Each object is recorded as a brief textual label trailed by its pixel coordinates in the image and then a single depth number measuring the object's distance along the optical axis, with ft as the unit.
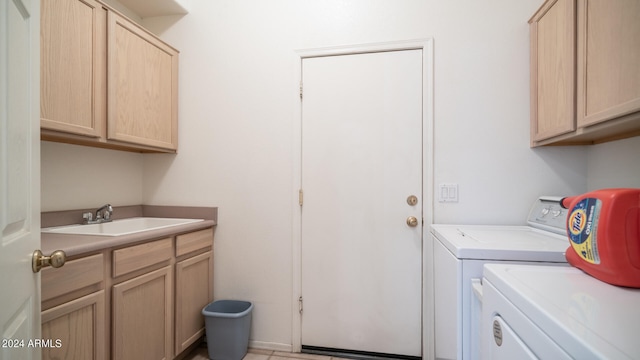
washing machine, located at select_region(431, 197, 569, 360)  3.54
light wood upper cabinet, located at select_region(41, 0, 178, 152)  4.33
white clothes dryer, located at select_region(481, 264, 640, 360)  1.47
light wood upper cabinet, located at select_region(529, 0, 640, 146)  3.34
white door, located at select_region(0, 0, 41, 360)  1.97
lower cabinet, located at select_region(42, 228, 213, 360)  3.61
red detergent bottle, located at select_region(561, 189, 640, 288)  2.22
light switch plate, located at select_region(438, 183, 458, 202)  5.79
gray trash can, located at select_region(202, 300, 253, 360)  5.84
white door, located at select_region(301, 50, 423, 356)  5.93
